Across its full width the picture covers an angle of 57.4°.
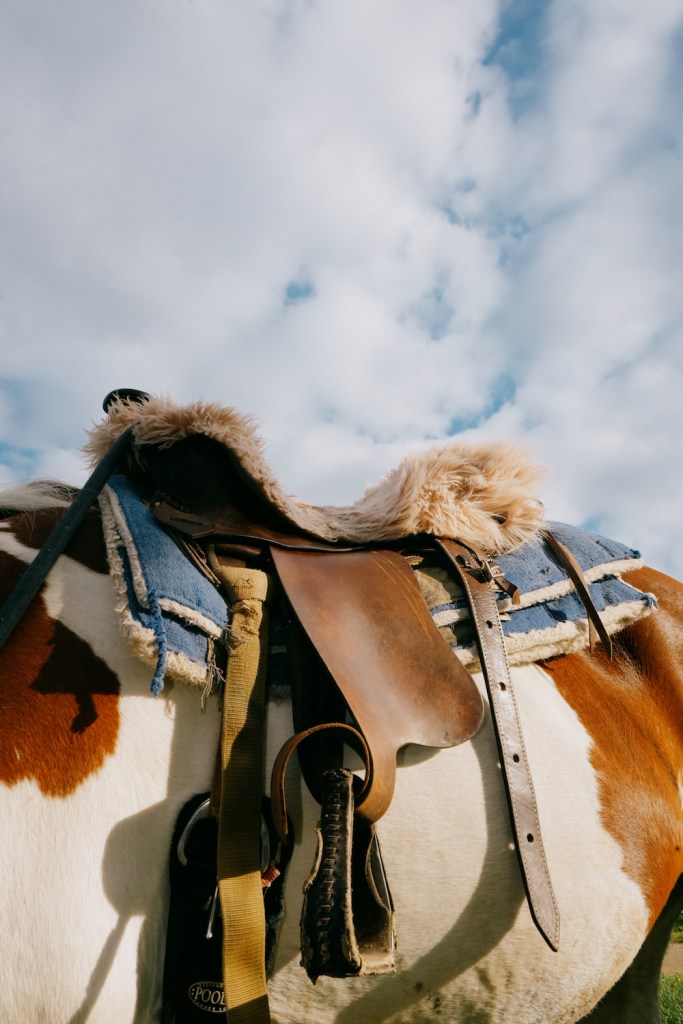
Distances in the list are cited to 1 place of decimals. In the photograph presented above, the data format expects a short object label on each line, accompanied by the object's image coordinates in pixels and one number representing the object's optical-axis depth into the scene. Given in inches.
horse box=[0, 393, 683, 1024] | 38.1
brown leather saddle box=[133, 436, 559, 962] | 45.5
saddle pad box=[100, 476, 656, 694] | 43.5
